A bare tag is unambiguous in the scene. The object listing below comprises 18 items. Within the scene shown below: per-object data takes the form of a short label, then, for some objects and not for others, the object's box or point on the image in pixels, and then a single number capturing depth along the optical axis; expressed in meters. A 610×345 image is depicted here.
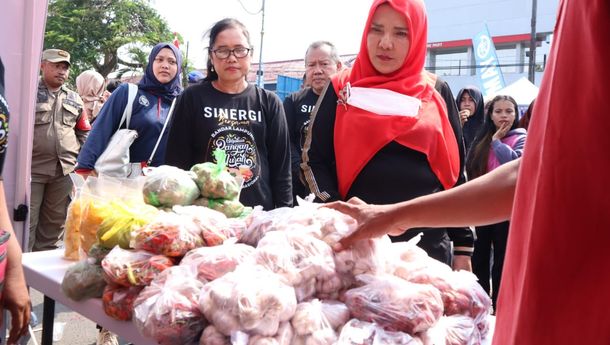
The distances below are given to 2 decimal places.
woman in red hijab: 2.06
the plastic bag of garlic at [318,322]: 1.13
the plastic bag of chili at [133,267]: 1.42
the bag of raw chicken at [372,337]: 1.10
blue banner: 16.59
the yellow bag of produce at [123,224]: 1.60
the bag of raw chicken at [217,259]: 1.33
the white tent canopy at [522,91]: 8.31
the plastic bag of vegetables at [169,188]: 1.76
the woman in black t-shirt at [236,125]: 2.70
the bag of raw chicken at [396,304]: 1.15
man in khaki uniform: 4.46
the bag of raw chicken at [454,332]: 1.16
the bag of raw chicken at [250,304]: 1.12
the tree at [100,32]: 24.36
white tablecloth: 1.44
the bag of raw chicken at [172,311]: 1.21
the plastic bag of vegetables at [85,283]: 1.58
